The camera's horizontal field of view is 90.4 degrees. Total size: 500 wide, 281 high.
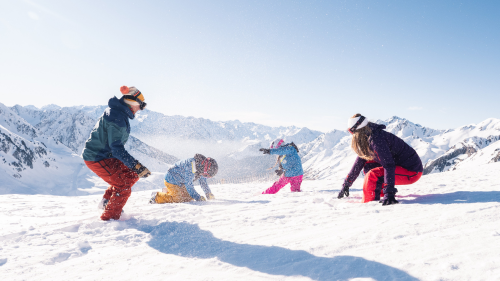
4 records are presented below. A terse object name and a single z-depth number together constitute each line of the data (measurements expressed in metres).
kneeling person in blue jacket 5.77
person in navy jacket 4.00
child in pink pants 7.52
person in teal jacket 3.87
